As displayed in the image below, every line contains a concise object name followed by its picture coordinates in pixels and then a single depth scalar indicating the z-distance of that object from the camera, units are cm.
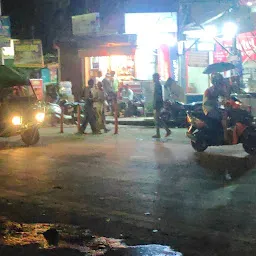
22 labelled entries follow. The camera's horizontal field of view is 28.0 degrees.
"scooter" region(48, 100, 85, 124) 2037
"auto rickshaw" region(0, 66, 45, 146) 1337
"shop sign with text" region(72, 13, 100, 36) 2477
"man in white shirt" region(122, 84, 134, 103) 2359
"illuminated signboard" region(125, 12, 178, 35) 2467
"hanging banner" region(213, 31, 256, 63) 2034
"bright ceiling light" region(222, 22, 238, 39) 1958
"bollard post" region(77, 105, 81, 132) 1755
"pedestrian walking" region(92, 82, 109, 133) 1730
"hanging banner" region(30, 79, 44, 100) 2373
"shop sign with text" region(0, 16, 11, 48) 2545
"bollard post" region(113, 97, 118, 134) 1711
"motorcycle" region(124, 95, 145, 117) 2308
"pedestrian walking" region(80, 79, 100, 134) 1703
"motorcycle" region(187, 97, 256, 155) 1154
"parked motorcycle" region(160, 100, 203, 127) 1898
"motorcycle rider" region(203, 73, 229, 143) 1170
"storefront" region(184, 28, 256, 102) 2053
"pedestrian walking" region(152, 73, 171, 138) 1532
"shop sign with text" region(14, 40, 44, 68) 2630
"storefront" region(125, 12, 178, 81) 2453
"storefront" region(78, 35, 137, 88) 2442
